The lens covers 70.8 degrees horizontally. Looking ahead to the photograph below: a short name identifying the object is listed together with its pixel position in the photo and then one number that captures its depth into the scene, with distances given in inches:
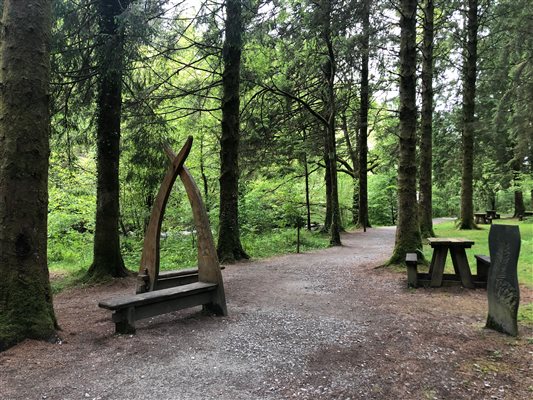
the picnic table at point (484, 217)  781.9
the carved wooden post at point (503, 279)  164.6
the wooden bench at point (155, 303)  166.1
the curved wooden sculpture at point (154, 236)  215.8
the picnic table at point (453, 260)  248.8
